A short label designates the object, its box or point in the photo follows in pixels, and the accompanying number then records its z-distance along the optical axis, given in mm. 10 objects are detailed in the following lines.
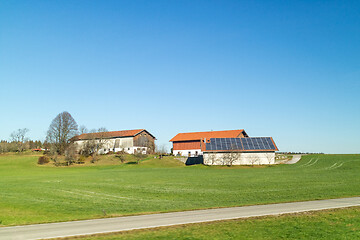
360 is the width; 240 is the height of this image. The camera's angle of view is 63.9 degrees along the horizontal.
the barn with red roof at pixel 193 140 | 103250
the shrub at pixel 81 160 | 87312
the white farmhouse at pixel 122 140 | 108388
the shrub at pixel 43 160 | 84438
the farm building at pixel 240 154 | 73688
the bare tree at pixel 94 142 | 98888
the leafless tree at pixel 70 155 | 82125
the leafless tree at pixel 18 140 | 127356
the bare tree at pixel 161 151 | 111719
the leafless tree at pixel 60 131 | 97625
